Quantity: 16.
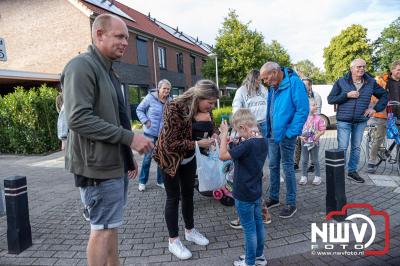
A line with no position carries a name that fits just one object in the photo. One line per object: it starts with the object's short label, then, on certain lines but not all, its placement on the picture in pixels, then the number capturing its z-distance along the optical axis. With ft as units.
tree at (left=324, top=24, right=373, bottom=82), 155.94
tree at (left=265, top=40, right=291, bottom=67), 115.31
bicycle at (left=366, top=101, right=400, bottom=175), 18.98
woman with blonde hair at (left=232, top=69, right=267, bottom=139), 17.16
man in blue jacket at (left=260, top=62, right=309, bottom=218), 13.24
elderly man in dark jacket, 17.40
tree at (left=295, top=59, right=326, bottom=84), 229.37
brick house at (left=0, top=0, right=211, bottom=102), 58.95
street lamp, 72.52
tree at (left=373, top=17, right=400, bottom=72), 157.79
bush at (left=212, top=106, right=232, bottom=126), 43.73
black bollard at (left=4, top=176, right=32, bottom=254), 11.74
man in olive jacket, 6.97
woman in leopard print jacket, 10.34
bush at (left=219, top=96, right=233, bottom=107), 93.50
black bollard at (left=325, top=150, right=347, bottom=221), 13.47
